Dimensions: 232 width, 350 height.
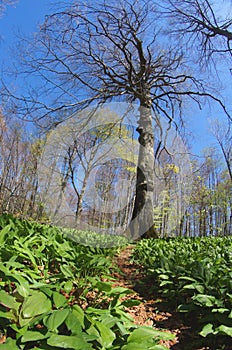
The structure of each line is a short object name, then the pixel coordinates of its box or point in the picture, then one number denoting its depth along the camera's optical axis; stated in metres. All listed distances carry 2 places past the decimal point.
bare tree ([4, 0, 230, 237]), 6.71
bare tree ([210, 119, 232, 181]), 18.77
